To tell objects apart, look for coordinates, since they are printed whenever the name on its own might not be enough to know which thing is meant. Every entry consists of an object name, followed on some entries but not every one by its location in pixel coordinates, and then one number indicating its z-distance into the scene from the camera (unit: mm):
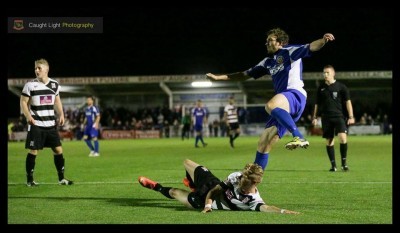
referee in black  12297
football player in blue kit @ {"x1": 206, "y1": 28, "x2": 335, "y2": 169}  7469
